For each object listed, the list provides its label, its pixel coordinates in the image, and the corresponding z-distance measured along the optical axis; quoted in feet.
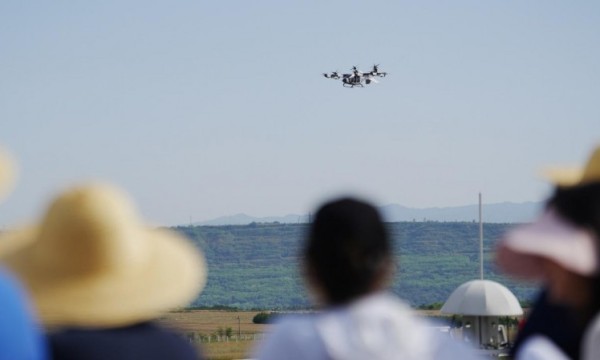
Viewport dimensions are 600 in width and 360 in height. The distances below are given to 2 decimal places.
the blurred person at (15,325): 20.11
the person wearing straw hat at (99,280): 24.40
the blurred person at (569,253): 23.30
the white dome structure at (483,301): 155.94
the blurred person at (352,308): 22.59
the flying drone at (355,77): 465.88
